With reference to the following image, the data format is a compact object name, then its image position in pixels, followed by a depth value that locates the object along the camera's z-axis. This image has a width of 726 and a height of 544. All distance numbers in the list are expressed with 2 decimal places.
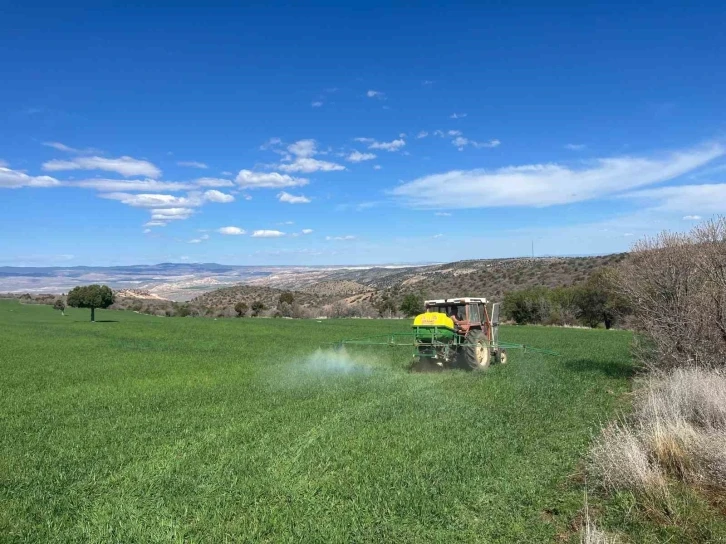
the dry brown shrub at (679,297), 13.33
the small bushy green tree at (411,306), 61.94
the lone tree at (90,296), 47.94
